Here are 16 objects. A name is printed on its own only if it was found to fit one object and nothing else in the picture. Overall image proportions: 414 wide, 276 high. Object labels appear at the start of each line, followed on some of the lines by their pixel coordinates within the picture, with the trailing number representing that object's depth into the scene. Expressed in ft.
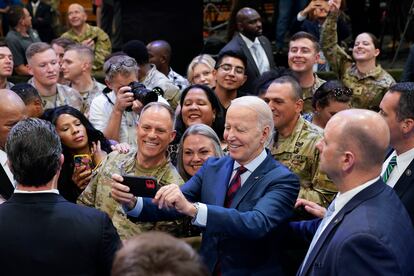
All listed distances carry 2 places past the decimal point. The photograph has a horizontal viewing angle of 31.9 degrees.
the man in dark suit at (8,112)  13.38
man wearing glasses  18.26
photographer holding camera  16.88
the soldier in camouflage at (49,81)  18.92
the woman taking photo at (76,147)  13.73
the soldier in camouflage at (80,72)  20.67
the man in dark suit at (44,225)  8.59
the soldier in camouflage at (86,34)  27.48
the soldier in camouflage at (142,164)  12.39
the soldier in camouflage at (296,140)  12.71
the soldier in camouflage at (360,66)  21.39
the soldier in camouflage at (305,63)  18.85
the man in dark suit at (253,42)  22.35
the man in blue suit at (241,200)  9.54
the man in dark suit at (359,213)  8.13
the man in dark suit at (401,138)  10.78
